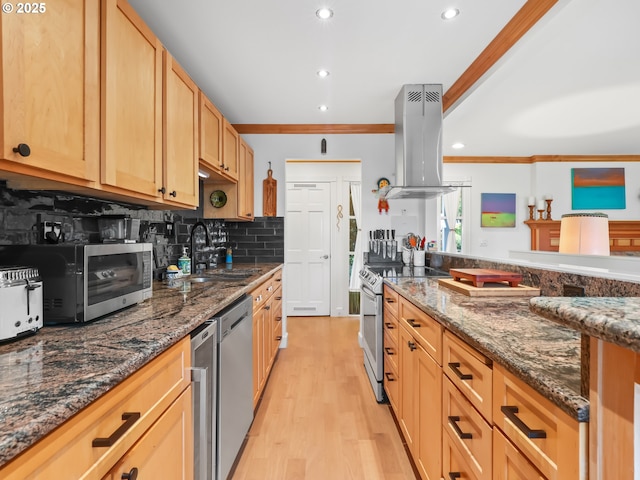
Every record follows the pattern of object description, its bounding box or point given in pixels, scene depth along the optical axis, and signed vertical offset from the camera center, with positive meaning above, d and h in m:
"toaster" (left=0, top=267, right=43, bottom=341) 0.86 -0.18
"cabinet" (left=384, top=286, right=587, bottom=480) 0.65 -0.51
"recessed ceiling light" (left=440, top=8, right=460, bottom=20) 1.79 +1.28
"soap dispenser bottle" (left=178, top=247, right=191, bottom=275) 2.46 -0.20
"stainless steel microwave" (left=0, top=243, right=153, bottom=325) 1.04 -0.13
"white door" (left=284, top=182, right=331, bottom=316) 4.85 -0.17
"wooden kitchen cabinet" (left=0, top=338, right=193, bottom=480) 0.56 -0.43
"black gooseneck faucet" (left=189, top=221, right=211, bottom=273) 2.76 -0.11
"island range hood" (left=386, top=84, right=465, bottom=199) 2.74 +0.86
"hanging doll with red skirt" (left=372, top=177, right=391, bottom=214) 3.52 +0.43
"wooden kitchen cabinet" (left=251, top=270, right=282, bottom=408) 2.14 -0.70
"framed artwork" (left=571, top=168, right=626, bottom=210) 5.21 +0.85
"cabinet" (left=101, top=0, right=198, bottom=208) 1.22 +0.57
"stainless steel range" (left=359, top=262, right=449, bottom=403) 2.39 -0.58
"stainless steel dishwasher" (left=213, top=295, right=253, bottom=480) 1.44 -0.71
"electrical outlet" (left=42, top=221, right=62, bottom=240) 1.33 +0.04
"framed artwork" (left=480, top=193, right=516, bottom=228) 5.23 +0.50
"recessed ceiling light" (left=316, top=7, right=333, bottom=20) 1.79 +1.27
